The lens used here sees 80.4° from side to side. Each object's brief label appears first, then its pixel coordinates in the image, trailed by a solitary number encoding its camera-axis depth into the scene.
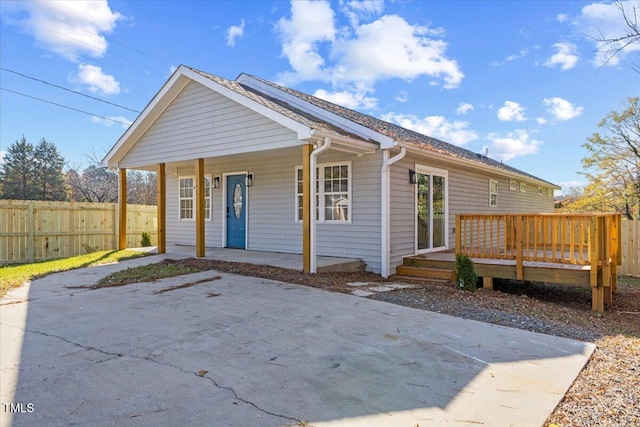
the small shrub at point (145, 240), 12.62
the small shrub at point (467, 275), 6.74
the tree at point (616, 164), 15.43
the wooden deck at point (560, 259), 6.06
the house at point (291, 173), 7.88
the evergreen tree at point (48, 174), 28.19
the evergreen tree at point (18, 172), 27.39
